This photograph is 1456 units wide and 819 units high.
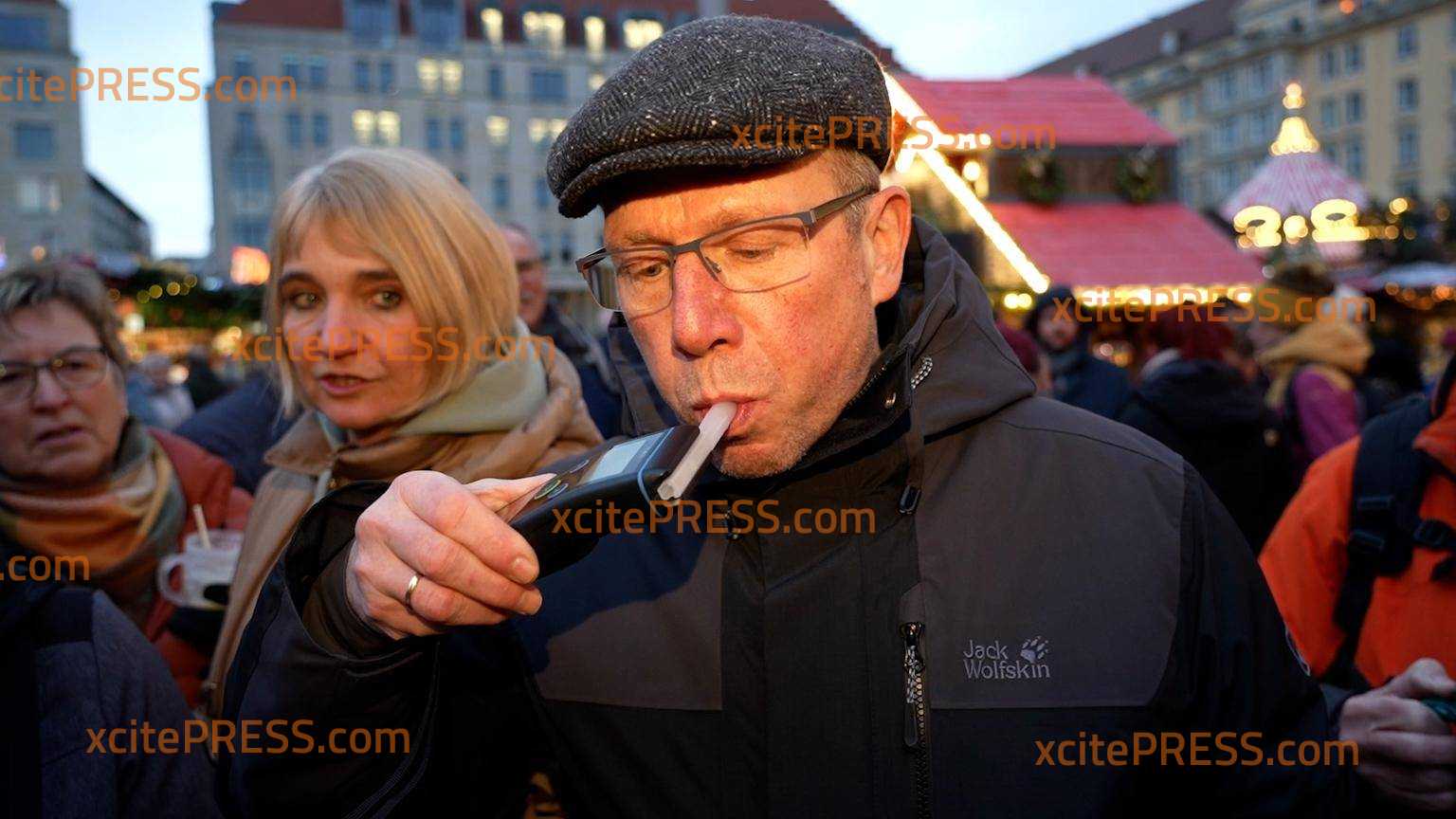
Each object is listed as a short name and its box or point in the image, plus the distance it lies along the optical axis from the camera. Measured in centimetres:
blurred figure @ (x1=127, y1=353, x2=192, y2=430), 796
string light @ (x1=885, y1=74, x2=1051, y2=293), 1117
